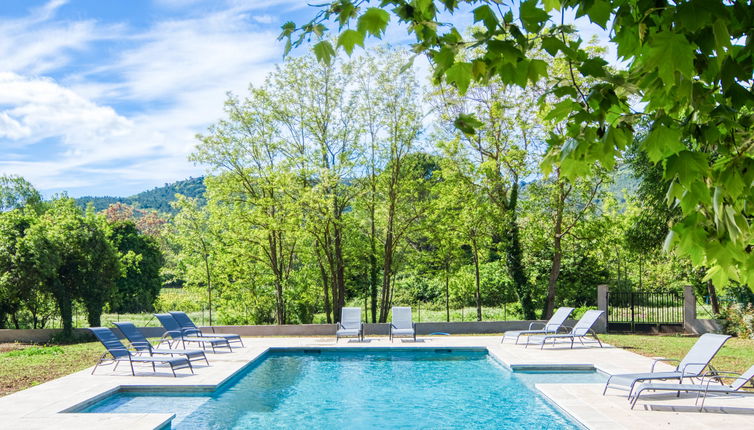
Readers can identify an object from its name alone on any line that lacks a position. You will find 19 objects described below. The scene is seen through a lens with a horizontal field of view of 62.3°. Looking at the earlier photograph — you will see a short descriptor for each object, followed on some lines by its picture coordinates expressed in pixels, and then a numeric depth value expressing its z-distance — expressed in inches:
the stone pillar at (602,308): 739.2
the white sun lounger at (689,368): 347.3
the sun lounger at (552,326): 625.0
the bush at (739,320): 650.8
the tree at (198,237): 835.4
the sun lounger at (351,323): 681.6
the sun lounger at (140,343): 467.8
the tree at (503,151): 789.8
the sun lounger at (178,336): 580.4
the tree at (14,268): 672.4
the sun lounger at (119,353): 438.0
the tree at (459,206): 803.4
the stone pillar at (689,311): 738.1
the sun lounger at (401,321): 690.8
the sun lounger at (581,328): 580.4
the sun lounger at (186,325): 609.9
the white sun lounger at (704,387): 313.4
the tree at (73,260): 685.3
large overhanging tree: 85.6
